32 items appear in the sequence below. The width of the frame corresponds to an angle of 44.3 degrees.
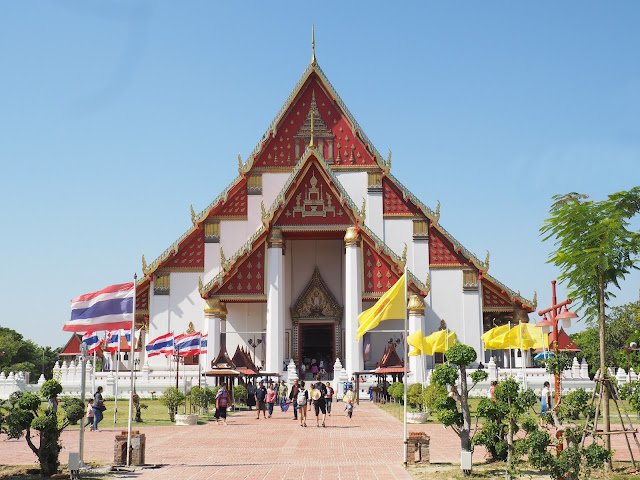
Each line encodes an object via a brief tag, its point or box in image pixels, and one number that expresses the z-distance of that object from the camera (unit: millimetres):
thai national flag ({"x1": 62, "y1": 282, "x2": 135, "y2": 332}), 14180
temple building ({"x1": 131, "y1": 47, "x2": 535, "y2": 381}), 34219
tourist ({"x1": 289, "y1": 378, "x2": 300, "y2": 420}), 22553
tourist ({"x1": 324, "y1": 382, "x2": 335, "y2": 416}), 24114
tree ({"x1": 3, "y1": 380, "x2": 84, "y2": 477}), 12297
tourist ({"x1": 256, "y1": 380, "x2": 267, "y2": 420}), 23578
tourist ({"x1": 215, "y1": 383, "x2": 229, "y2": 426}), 21748
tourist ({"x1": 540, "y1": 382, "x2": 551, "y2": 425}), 20912
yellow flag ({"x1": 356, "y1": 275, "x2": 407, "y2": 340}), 15047
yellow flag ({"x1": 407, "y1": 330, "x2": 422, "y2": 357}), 25902
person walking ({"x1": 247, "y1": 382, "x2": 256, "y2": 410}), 29062
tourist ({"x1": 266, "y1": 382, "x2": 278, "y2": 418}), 23938
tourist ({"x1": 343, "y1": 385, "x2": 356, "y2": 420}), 22422
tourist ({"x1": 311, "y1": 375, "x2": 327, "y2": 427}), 20531
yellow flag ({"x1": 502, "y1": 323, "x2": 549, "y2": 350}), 24391
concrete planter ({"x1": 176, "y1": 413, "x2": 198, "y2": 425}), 21844
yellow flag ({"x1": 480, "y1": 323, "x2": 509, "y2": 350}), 25200
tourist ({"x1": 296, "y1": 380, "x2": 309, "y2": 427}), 20469
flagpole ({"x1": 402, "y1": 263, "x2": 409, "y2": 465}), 13266
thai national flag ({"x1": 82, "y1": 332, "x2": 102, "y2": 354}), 28452
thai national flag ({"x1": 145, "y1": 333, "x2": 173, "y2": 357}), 27828
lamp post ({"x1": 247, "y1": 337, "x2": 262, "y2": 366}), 36300
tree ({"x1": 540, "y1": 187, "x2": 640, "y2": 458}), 13156
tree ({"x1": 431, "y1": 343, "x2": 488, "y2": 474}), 12391
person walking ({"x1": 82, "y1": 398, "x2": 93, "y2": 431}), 20875
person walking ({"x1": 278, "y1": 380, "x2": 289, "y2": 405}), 27953
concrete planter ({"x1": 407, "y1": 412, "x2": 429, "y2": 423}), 21578
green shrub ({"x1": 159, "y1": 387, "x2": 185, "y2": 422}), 22391
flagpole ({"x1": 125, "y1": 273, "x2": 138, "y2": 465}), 13379
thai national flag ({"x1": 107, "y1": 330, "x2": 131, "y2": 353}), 27433
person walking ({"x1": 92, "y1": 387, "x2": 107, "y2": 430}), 20406
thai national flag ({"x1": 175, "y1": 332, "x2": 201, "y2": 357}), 28344
